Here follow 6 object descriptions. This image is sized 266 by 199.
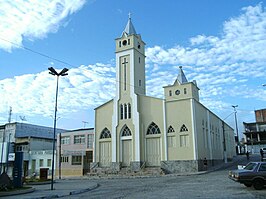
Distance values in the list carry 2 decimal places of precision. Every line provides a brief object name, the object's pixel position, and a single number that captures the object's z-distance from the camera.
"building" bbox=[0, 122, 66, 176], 50.79
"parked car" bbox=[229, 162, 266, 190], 15.02
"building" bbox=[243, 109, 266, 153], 79.75
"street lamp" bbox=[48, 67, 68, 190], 21.30
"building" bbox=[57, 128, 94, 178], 46.16
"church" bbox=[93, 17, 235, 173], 37.16
